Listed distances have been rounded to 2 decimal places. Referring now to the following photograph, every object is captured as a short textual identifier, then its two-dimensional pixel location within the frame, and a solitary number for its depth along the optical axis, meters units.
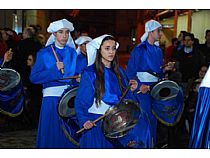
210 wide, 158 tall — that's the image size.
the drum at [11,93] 4.71
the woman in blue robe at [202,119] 3.16
